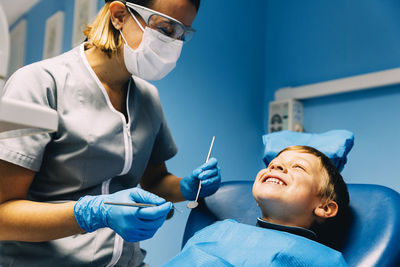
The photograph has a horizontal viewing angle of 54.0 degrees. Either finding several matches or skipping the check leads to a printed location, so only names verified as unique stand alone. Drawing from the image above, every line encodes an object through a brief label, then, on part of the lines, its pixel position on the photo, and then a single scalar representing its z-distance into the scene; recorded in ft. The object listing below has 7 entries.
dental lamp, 1.65
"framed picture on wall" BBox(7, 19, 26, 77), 8.65
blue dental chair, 3.43
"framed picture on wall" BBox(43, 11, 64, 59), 7.30
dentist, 3.38
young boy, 3.41
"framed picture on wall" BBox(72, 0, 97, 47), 6.55
